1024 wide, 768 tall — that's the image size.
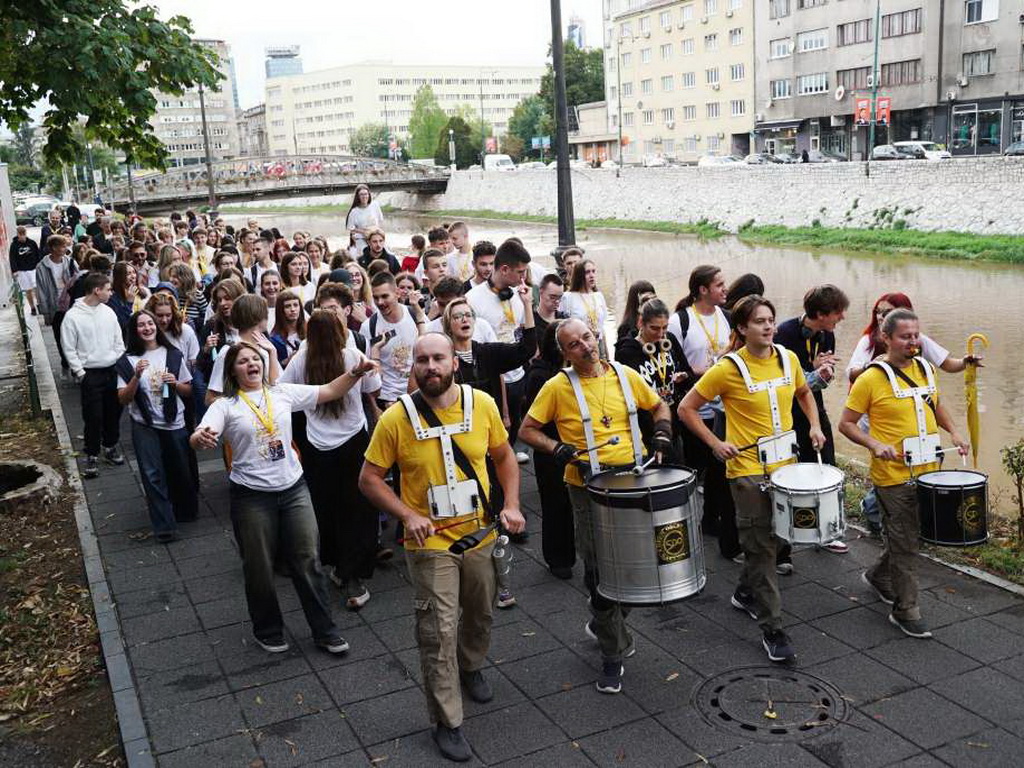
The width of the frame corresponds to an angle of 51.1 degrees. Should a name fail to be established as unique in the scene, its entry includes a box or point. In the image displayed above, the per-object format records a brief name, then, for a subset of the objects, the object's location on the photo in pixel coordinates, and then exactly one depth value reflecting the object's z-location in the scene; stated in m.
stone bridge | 56.88
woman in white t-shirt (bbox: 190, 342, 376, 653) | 5.65
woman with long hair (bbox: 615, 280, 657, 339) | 8.06
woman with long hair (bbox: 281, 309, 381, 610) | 6.29
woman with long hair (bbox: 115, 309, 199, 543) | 7.81
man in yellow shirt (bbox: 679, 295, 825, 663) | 5.60
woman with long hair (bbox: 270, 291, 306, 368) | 7.62
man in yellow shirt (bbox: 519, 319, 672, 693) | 5.36
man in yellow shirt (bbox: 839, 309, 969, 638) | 5.74
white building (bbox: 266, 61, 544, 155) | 172.12
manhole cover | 4.89
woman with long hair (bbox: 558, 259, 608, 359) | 8.42
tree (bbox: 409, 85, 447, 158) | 128.12
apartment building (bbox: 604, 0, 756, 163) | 70.50
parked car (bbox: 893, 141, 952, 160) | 46.38
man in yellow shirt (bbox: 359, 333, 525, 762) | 4.77
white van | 80.47
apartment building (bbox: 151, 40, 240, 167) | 190.50
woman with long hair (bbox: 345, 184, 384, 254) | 13.86
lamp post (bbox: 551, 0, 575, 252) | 13.25
